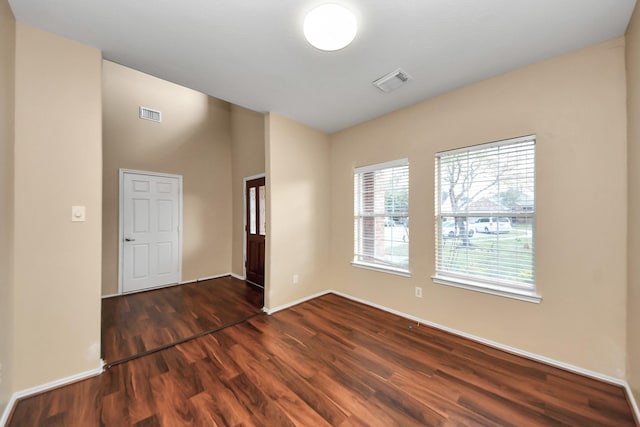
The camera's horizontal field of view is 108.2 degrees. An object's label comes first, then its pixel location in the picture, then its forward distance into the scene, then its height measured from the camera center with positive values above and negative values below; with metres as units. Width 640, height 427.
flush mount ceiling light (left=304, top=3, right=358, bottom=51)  1.48 +1.24
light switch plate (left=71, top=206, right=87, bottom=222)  1.77 -0.01
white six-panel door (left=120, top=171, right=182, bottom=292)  3.78 -0.30
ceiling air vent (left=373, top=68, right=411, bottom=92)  2.17 +1.31
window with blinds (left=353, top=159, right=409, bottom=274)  2.95 -0.04
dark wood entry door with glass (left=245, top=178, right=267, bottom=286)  4.14 -0.31
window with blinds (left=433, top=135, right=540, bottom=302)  2.09 -0.04
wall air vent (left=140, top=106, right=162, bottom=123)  3.93 +1.71
